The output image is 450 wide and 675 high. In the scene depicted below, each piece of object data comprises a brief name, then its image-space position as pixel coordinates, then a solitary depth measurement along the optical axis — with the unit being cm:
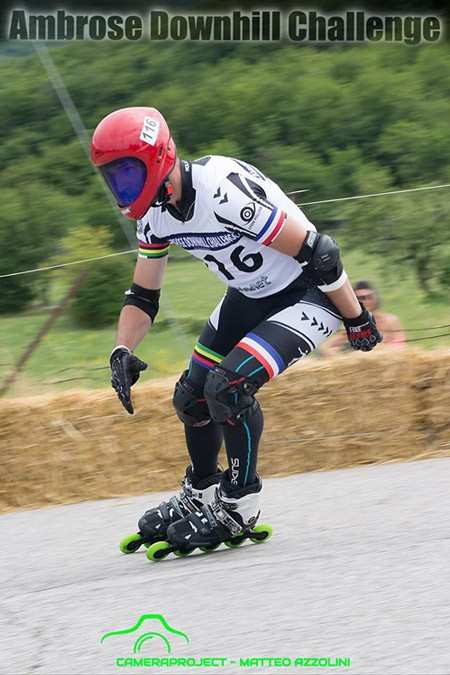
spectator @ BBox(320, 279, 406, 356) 1290
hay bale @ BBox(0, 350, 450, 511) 1220
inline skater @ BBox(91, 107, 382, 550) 851
